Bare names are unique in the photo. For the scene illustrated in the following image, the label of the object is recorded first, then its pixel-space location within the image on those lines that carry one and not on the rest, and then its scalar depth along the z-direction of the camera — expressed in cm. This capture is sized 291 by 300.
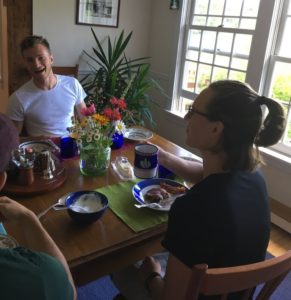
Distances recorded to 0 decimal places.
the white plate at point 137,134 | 190
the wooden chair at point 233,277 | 77
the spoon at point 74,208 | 113
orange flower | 141
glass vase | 142
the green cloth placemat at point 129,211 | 115
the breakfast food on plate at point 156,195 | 127
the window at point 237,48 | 258
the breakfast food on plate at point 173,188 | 134
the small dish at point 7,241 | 95
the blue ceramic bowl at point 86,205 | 108
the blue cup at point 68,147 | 159
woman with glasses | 92
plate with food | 127
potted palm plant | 315
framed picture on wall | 332
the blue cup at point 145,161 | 135
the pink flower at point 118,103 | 155
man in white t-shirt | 207
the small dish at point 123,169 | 146
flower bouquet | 140
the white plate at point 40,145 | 159
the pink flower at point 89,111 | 146
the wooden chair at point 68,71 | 310
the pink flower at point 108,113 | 147
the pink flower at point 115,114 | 149
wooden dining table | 100
